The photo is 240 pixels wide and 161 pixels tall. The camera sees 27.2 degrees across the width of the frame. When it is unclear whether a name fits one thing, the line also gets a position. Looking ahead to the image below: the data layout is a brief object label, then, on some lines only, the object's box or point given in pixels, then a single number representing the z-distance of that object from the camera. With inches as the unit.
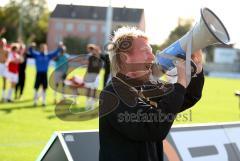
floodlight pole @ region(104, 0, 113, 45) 1142.8
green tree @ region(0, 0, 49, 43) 3046.3
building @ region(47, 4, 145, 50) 2596.0
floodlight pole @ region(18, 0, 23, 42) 2980.8
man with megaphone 113.3
